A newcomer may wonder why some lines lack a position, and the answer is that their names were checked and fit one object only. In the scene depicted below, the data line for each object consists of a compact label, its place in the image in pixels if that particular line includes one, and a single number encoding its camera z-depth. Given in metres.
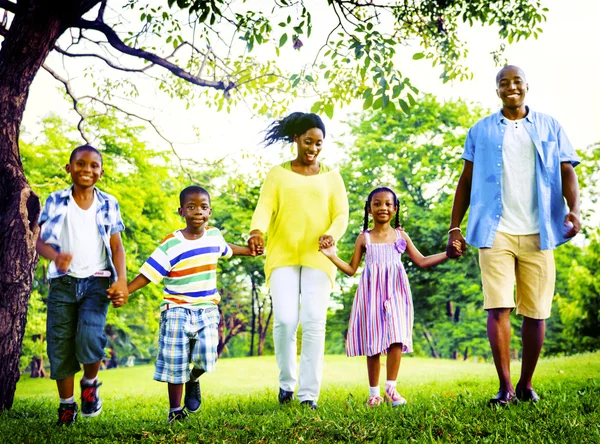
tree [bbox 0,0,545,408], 6.97
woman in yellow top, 5.48
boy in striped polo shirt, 5.05
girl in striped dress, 5.51
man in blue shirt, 4.93
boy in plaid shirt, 5.08
